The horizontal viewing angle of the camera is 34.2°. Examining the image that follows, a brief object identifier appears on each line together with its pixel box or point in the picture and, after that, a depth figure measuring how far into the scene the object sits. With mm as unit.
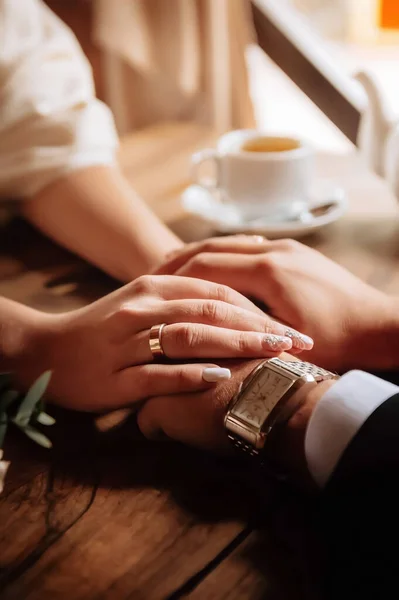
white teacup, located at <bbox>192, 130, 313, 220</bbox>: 821
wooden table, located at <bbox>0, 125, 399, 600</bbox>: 371
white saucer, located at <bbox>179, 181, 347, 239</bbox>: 834
